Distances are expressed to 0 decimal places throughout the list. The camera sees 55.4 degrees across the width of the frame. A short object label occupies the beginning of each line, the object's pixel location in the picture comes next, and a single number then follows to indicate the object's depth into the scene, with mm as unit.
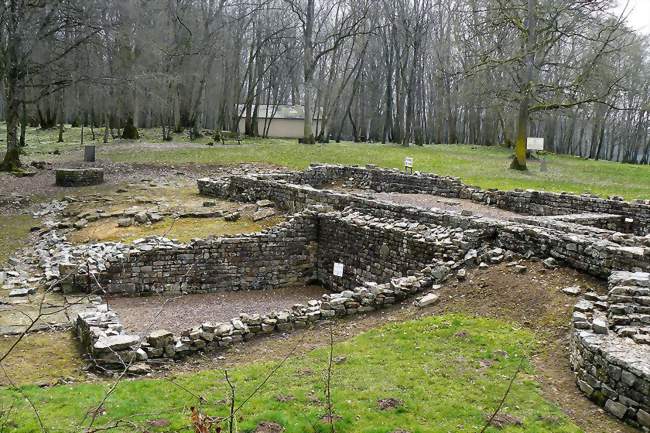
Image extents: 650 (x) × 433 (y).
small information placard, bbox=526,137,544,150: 35250
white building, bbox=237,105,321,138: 67938
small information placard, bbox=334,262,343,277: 16434
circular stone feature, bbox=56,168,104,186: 26328
